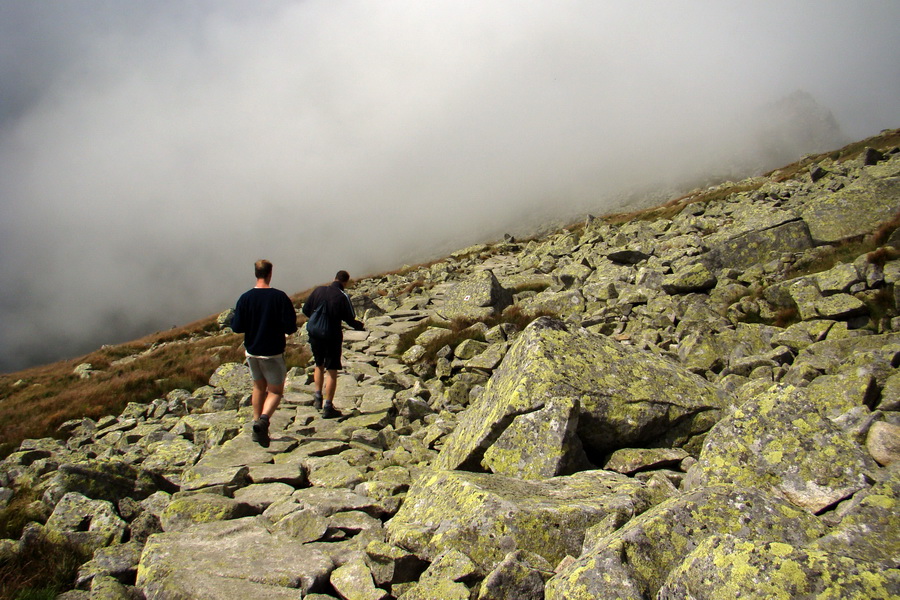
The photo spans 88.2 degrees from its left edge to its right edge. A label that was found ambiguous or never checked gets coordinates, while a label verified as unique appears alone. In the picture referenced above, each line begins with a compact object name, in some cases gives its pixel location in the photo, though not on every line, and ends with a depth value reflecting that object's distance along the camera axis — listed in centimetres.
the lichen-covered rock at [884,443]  426
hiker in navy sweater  904
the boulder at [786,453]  399
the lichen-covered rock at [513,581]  330
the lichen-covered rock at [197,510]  550
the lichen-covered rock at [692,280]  1320
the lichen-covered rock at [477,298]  1761
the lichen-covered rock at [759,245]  1408
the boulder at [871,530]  295
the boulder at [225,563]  396
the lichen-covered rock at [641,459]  530
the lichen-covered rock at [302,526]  499
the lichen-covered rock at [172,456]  869
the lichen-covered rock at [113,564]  468
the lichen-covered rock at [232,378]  1558
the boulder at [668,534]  298
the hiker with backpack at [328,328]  1058
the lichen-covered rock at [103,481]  641
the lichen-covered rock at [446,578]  351
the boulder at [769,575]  233
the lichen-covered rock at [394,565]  397
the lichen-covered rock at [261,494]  603
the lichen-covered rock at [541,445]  511
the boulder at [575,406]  530
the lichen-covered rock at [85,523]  545
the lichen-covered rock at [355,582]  392
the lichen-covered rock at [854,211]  1369
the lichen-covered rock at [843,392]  535
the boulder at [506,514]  381
